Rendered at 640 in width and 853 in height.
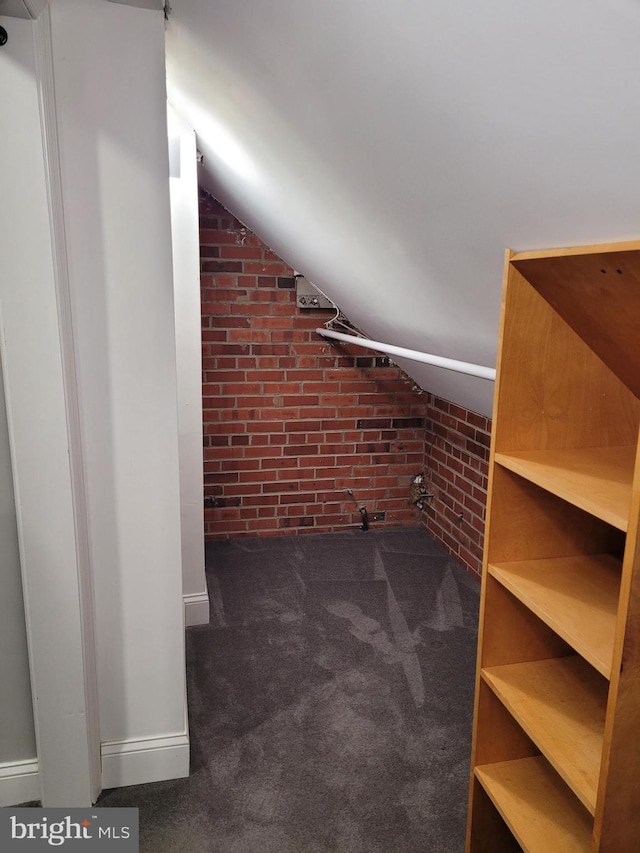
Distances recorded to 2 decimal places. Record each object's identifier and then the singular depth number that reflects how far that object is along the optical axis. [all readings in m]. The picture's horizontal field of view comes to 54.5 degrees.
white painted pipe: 1.61
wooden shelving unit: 1.05
